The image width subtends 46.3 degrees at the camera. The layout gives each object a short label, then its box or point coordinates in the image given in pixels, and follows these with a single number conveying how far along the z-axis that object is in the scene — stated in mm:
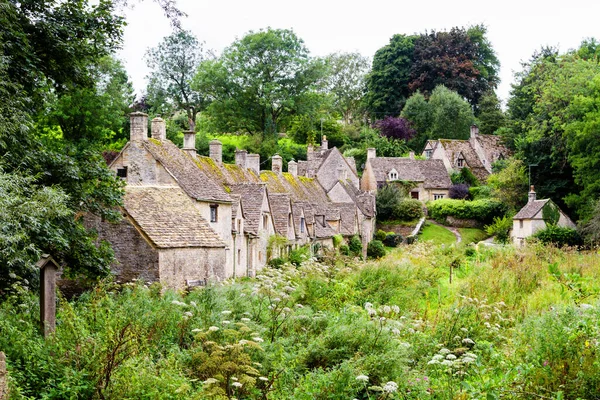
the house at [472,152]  88688
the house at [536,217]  56969
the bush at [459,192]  80194
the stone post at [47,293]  13266
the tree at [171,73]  84000
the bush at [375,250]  60938
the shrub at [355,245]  56906
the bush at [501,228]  66375
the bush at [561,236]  53781
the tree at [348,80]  117938
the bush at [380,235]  67062
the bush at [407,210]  71438
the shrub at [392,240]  66144
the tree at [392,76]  107438
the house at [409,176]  81938
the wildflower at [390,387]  10273
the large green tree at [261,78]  76938
